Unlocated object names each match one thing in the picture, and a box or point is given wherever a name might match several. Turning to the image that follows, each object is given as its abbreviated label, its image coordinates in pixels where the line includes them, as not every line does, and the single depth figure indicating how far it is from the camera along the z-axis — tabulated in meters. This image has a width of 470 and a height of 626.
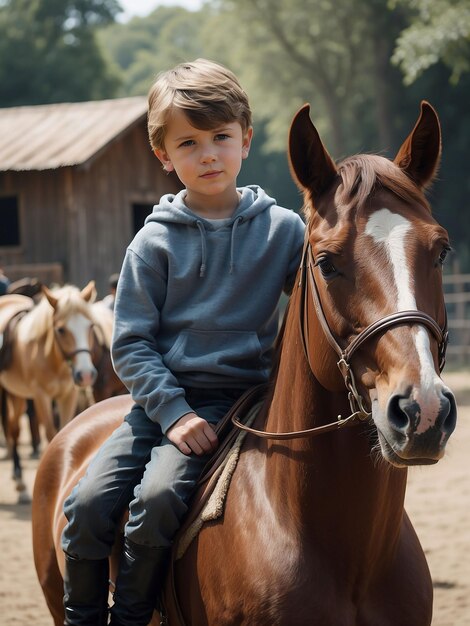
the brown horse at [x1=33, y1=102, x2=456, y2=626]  2.11
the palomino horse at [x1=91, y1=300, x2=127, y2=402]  9.22
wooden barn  17.95
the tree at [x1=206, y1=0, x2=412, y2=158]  32.00
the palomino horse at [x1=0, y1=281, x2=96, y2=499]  8.73
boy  2.70
